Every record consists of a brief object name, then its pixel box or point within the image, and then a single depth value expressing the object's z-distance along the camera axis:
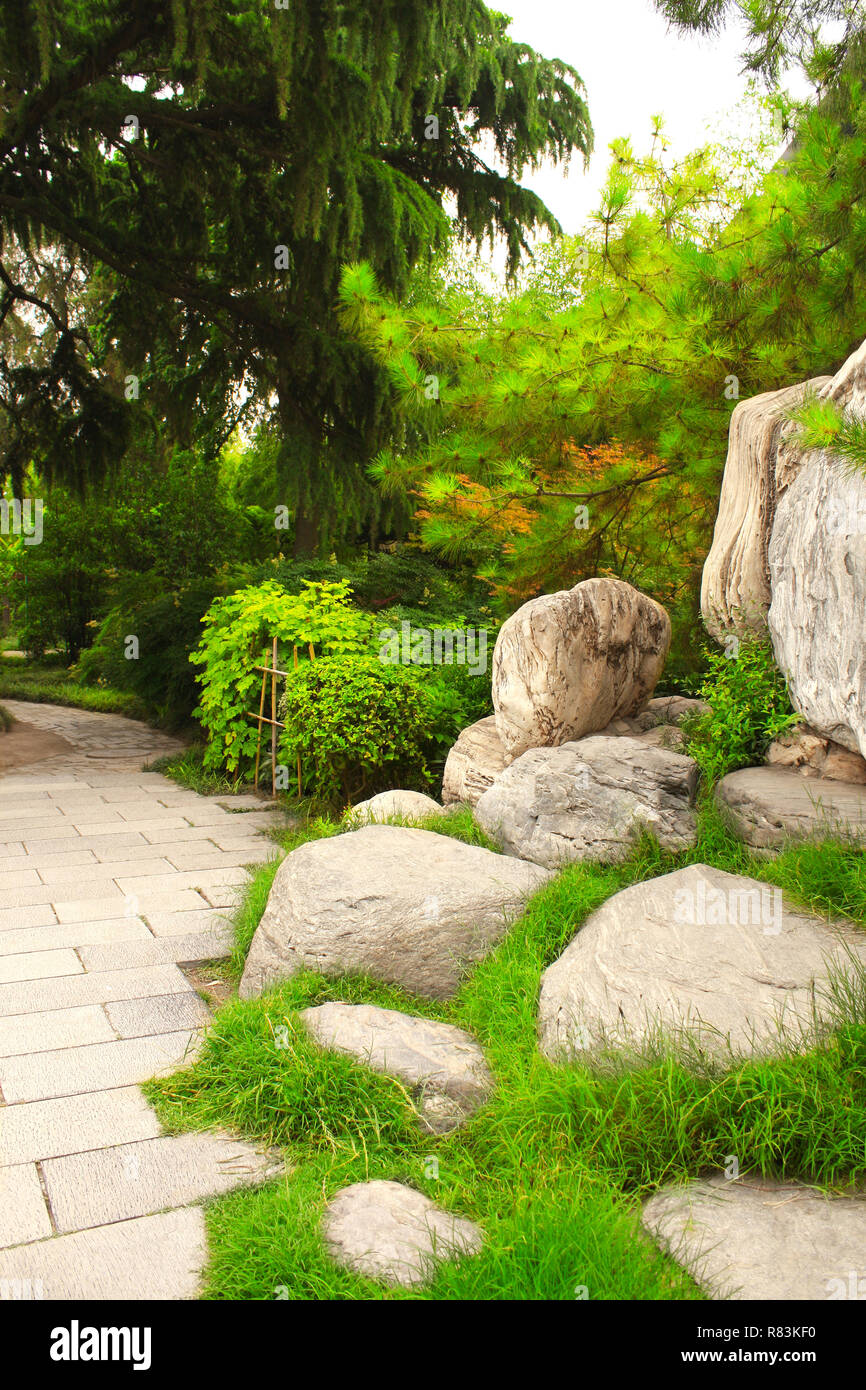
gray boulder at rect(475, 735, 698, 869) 4.67
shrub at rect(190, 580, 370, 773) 7.52
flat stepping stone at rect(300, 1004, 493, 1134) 3.06
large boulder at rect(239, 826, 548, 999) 3.82
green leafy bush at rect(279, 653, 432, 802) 6.37
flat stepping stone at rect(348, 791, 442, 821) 5.63
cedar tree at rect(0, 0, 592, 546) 7.54
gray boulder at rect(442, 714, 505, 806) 5.86
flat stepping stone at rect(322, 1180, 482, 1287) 2.32
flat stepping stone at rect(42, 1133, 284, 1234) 2.64
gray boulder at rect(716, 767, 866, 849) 4.04
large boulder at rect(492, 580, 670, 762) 5.58
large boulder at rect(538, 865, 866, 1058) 3.07
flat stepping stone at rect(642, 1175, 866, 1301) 2.22
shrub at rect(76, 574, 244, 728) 10.41
